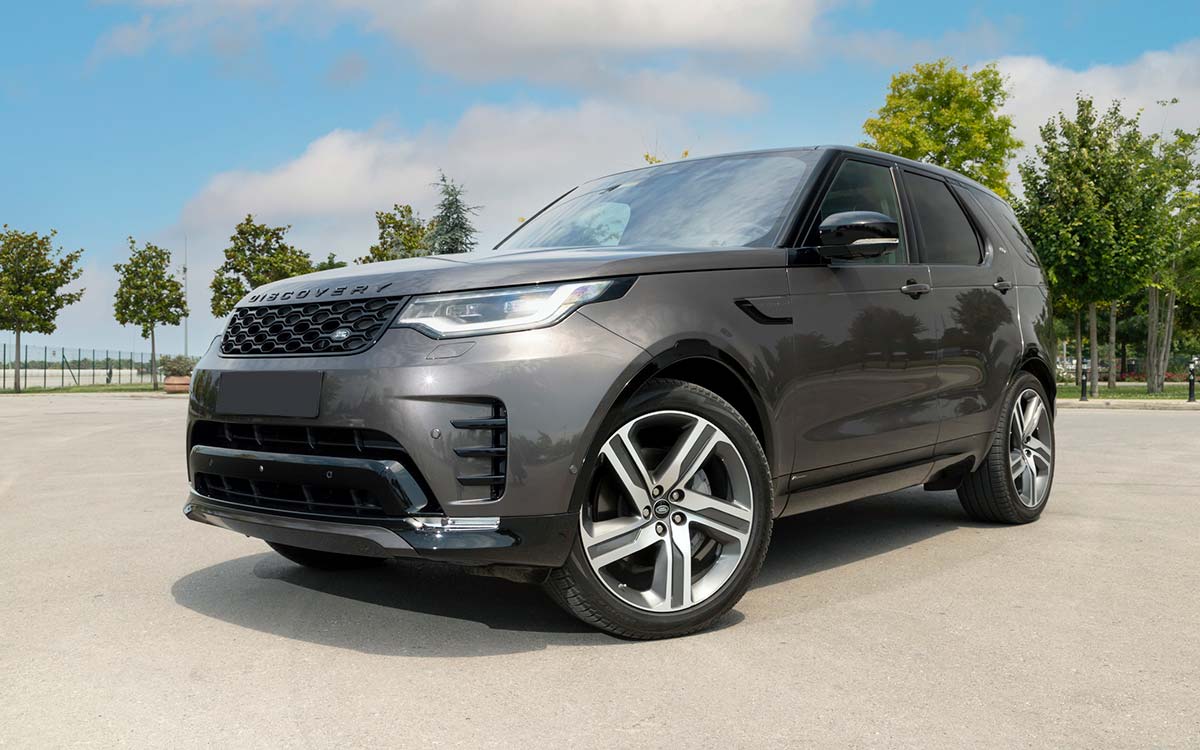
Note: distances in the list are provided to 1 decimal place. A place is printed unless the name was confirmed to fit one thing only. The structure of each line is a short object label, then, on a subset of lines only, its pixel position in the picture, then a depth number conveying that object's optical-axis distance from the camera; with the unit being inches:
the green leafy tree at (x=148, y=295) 1749.5
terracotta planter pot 1472.7
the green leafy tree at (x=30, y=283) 1636.3
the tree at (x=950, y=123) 1343.5
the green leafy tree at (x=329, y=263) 1978.1
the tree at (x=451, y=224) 1518.2
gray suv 125.7
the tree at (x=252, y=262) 1800.0
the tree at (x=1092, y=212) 1071.6
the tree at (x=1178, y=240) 1311.5
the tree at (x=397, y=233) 1791.3
